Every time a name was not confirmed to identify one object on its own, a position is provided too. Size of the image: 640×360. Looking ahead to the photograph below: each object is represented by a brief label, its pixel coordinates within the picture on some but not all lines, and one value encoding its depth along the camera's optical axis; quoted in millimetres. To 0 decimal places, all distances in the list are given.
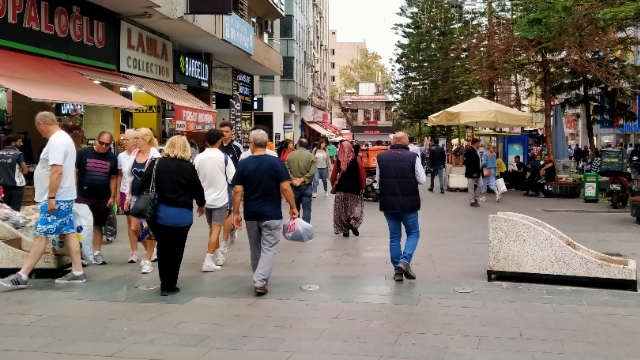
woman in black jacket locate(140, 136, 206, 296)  7254
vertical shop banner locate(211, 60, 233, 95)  26172
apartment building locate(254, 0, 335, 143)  47844
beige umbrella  21266
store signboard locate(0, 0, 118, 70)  12688
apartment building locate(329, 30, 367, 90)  132375
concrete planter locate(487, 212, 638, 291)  7586
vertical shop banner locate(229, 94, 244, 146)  25041
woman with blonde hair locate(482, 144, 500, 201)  20250
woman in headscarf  12086
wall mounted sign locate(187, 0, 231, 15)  16219
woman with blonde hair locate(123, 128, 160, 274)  8594
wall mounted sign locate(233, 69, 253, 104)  29531
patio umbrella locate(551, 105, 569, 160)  25391
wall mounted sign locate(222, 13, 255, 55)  20984
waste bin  18609
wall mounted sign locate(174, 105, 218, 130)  19198
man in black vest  8055
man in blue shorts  7324
